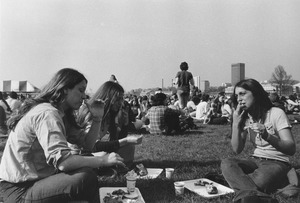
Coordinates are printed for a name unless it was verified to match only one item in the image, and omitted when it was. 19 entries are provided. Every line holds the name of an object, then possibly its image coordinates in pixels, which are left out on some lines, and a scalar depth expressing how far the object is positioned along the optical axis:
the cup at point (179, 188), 3.36
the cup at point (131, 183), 3.12
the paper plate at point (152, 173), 3.93
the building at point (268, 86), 60.91
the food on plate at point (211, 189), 3.29
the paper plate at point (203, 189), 3.26
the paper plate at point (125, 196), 2.91
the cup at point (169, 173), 3.96
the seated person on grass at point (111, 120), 3.43
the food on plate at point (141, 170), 3.98
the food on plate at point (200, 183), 3.57
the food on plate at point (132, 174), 3.14
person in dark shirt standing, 10.97
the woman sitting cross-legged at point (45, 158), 2.21
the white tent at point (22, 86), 25.45
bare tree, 57.00
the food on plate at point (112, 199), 2.85
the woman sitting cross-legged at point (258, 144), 3.00
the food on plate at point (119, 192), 3.06
